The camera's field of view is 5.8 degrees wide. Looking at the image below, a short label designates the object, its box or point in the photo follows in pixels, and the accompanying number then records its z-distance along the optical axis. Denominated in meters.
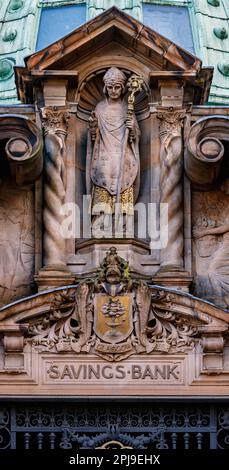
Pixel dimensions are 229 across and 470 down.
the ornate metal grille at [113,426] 31.44
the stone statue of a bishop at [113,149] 32.34
